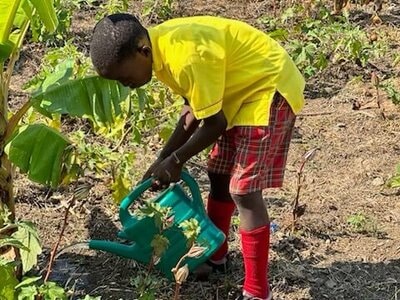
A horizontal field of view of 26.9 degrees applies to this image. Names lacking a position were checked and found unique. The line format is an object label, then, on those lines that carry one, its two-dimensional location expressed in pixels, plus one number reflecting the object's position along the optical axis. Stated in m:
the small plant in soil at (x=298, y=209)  3.57
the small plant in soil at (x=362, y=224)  3.71
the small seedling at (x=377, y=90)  4.68
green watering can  3.04
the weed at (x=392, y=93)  4.69
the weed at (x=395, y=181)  3.92
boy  2.68
